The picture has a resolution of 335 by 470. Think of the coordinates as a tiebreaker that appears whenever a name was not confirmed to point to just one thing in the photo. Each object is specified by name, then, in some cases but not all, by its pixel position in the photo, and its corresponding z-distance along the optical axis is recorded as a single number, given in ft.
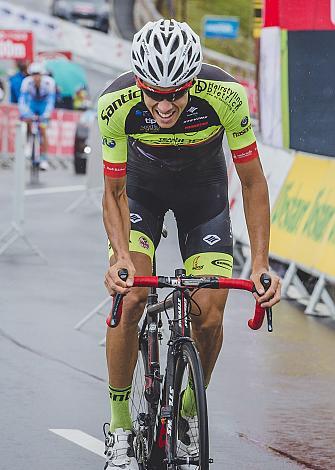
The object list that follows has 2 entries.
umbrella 120.06
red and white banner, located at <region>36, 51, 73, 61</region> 130.90
